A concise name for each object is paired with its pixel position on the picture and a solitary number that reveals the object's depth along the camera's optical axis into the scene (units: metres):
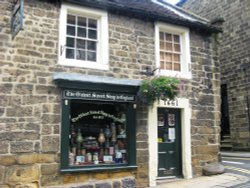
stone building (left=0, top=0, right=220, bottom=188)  7.88
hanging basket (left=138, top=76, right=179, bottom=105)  8.88
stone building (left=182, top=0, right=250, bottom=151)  15.73
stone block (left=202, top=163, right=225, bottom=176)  10.20
